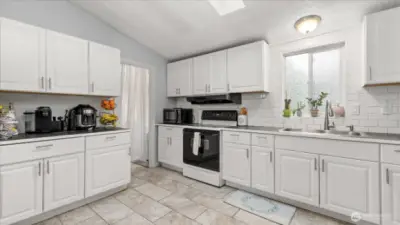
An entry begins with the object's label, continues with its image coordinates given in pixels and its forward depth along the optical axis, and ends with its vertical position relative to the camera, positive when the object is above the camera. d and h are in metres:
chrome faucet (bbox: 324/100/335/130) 2.38 -0.08
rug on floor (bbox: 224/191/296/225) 2.02 -1.13
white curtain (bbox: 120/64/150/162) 4.07 +0.10
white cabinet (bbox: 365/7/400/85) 1.87 +0.68
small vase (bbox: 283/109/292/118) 2.74 -0.01
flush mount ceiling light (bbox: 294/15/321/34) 2.02 +1.00
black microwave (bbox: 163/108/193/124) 3.62 -0.07
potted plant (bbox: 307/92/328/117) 2.55 +0.12
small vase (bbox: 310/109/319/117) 2.54 +0.01
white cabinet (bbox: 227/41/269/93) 2.74 +0.70
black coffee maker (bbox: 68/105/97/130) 2.52 -0.07
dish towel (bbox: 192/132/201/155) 3.01 -0.49
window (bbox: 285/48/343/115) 2.55 +0.54
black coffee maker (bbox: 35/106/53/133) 2.25 -0.09
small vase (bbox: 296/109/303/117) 2.72 -0.01
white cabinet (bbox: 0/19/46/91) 1.92 +0.62
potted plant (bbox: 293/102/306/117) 2.72 +0.05
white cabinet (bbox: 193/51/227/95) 3.16 +0.70
